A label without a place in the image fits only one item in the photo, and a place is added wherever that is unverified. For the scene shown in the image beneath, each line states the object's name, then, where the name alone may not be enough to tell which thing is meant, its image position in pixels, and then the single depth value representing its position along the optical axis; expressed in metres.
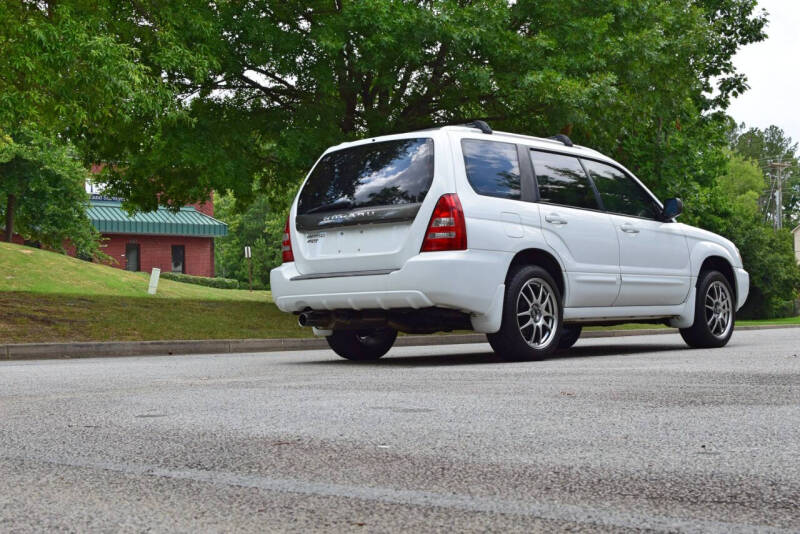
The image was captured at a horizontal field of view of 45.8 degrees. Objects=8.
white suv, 7.96
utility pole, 66.07
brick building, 49.50
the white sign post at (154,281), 27.27
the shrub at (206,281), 48.69
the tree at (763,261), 45.22
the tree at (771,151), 109.85
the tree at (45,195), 38.00
